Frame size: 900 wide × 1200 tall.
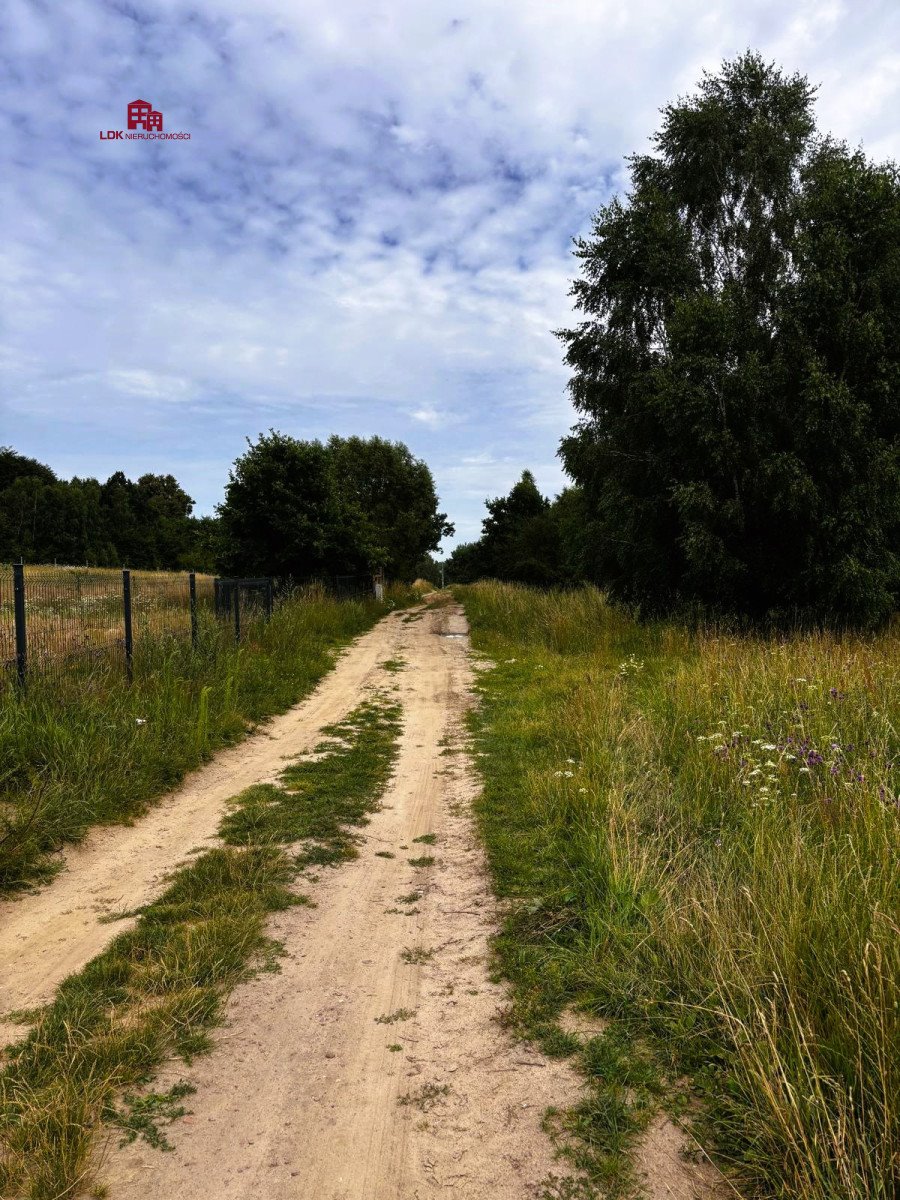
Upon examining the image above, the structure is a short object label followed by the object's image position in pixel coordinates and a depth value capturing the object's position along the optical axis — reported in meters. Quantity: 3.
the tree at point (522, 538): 47.97
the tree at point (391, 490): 38.84
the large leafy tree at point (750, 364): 12.59
